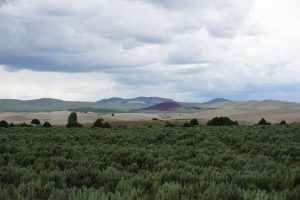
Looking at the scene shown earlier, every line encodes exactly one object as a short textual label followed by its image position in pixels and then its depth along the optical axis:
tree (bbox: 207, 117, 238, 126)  77.12
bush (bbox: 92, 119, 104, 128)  70.25
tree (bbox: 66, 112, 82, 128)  88.16
